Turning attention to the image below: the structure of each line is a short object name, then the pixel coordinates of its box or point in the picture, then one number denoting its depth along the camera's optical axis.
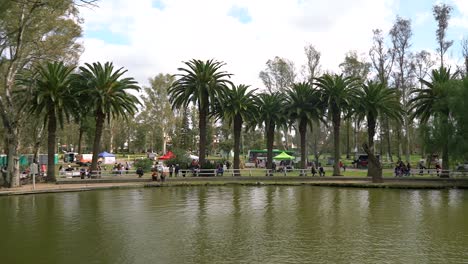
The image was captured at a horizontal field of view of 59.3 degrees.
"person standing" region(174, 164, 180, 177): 44.13
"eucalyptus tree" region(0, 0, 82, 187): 31.73
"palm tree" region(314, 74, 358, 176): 45.69
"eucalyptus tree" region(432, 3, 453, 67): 50.72
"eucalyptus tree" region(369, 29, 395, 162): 60.09
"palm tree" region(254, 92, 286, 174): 49.47
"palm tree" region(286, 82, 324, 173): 47.84
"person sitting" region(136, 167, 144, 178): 42.47
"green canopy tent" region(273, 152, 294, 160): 61.39
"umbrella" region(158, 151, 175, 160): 59.28
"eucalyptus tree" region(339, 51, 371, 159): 68.00
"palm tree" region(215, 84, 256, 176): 47.78
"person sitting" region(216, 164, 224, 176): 43.62
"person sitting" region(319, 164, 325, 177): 44.34
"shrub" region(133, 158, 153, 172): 51.50
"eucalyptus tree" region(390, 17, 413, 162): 56.84
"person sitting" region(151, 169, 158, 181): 39.34
